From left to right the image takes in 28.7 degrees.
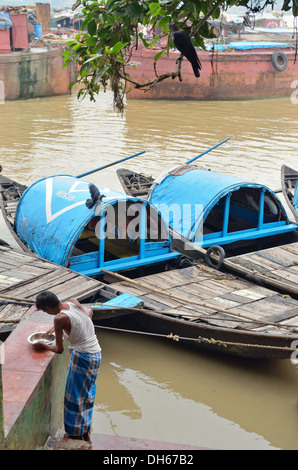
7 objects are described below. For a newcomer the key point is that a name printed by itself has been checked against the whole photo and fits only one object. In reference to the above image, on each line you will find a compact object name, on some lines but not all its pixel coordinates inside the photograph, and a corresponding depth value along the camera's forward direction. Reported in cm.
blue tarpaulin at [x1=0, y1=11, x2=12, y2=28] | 2840
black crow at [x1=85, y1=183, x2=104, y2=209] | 855
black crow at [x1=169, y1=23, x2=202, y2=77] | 382
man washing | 438
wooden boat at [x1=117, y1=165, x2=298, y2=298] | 841
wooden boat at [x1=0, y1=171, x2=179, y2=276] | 855
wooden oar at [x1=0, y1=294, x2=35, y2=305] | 708
